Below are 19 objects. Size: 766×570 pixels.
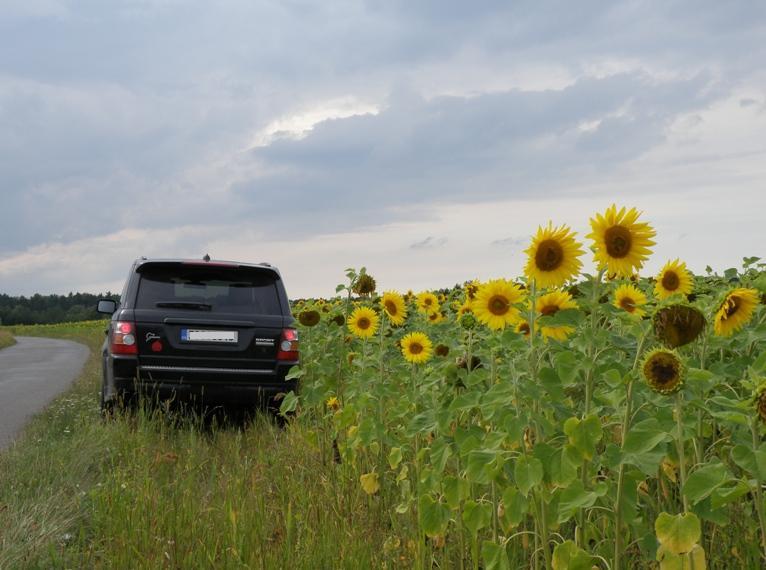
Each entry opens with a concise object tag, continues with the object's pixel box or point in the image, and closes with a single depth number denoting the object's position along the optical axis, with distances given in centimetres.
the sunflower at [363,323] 634
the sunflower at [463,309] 506
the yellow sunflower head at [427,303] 637
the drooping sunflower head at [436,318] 618
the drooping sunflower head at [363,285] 632
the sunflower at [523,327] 409
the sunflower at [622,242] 309
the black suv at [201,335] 826
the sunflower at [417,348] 530
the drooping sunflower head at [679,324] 259
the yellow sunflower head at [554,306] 346
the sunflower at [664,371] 255
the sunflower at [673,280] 406
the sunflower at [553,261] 325
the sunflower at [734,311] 317
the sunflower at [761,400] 241
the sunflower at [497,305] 393
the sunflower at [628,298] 434
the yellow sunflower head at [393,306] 636
